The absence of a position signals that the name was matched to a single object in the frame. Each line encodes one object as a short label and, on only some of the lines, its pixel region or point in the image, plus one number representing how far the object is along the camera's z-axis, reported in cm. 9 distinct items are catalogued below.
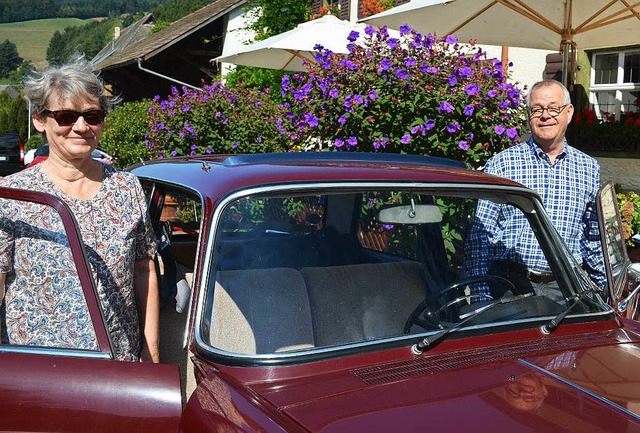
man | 391
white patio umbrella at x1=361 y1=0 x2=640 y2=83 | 734
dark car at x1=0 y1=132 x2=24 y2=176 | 2434
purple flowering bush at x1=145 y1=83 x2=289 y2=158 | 998
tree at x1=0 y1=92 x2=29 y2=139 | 4778
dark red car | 213
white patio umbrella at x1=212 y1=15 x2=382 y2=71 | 925
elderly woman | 264
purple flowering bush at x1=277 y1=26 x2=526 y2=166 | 596
